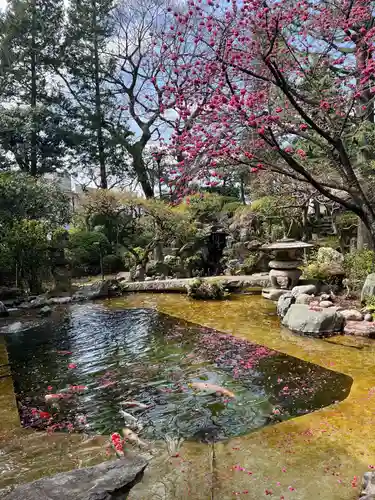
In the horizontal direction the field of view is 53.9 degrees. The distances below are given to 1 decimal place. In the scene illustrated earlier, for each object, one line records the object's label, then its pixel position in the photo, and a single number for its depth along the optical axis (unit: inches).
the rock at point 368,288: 251.0
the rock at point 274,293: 332.2
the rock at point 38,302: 369.4
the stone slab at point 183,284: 378.6
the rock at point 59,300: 385.4
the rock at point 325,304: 260.1
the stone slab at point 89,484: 67.0
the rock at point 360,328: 215.6
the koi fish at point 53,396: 154.4
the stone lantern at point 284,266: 331.6
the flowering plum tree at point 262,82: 175.3
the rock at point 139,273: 492.1
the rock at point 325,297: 283.1
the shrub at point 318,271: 315.1
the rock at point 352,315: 235.0
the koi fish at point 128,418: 129.8
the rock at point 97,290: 405.4
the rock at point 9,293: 403.5
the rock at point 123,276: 518.5
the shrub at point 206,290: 355.9
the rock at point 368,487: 77.7
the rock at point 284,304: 270.1
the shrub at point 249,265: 475.8
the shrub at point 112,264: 625.0
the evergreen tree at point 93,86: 711.1
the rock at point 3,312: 333.7
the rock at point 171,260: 510.6
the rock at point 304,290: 288.7
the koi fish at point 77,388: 163.9
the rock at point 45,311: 332.8
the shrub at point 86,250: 611.5
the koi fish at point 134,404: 142.9
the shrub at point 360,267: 289.3
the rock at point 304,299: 269.0
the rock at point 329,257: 323.3
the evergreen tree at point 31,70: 666.2
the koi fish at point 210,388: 150.6
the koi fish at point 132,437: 113.3
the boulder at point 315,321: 227.3
